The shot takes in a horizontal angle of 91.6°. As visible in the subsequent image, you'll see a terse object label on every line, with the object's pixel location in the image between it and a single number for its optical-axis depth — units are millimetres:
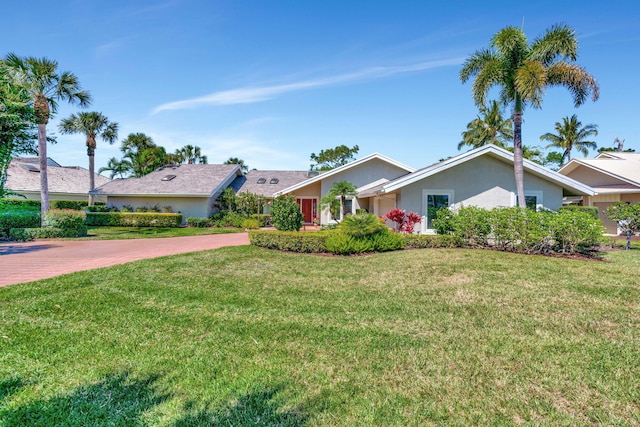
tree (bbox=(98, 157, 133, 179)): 41344
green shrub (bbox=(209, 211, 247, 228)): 24219
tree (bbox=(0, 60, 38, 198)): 11852
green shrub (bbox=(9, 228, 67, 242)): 15312
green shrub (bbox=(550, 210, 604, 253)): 10086
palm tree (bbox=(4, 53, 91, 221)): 17686
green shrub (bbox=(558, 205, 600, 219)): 17500
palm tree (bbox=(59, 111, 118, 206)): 30078
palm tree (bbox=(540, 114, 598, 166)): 36812
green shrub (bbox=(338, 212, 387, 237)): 11530
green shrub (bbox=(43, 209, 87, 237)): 16500
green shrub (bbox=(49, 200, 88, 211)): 28062
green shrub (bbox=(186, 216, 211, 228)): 24266
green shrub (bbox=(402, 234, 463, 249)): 11867
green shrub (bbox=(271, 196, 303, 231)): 13820
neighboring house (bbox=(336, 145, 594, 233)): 14664
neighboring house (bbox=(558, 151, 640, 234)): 19312
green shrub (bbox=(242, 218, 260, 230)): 23297
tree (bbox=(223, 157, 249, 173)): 51116
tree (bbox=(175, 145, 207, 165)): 43184
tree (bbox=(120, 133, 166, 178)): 34406
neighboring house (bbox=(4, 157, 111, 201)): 29192
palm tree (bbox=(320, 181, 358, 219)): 16188
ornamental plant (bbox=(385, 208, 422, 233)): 13252
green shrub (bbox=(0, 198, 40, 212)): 14406
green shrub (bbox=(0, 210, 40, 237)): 16062
